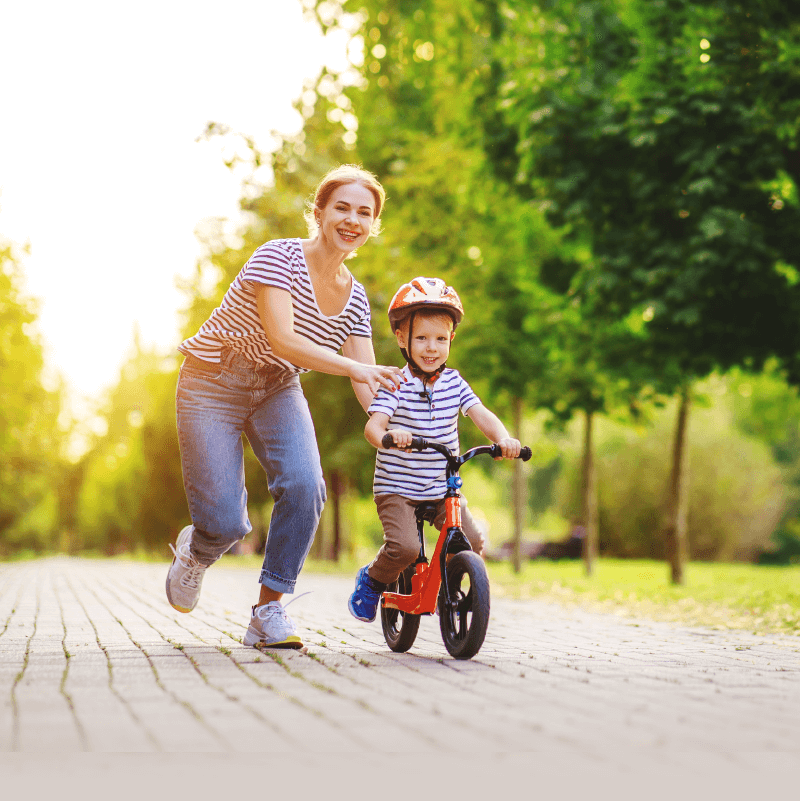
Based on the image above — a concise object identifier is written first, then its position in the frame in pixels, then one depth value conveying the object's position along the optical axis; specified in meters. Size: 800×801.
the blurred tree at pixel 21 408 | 23.84
